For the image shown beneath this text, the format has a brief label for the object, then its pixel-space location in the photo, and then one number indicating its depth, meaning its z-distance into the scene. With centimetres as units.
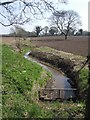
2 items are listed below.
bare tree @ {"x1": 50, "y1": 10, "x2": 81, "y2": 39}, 3174
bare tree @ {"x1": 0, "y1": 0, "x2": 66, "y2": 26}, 477
